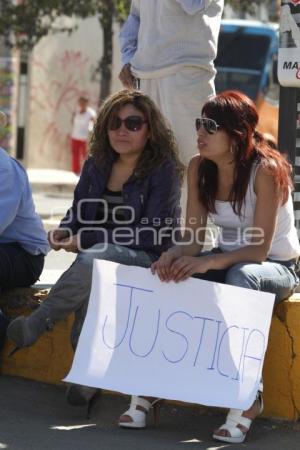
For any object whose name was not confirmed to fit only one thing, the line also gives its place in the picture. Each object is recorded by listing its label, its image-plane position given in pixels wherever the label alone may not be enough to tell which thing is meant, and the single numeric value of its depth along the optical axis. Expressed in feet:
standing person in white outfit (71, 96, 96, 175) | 102.07
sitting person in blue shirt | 27.35
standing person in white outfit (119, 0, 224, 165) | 29.26
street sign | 26.61
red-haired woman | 23.19
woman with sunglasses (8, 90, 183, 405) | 24.14
